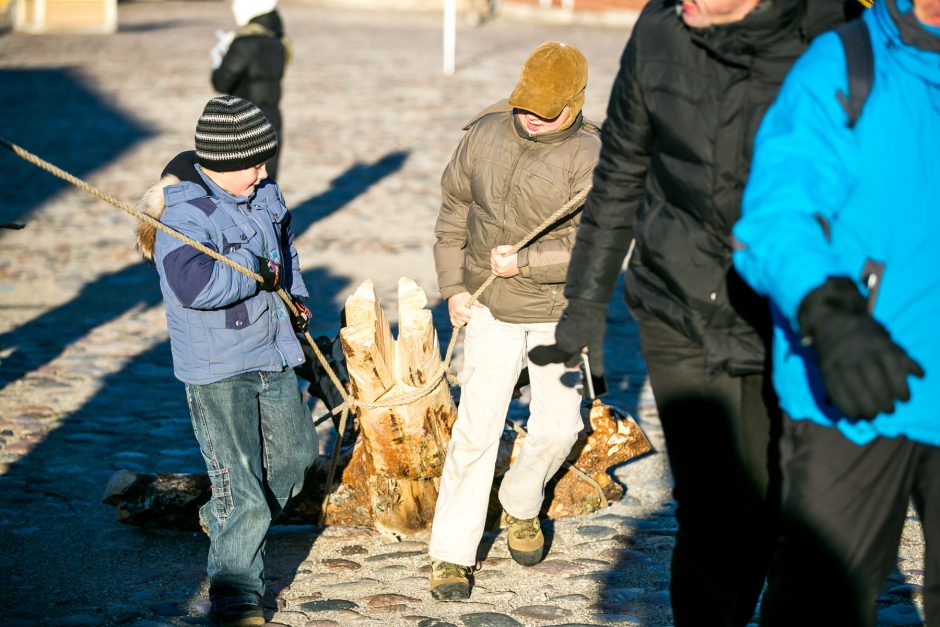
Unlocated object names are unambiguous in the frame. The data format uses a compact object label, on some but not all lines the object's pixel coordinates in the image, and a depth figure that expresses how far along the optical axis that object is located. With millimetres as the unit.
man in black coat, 5844
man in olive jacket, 8609
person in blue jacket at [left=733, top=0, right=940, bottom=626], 4930
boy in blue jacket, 8086
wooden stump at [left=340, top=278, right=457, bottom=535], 9328
